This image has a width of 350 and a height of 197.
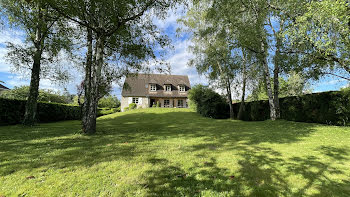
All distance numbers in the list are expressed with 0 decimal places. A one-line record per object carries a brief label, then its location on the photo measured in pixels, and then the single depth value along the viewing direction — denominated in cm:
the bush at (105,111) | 2865
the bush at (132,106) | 3075
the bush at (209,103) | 1919
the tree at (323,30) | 777
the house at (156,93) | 3322
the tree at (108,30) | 729
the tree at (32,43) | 985
